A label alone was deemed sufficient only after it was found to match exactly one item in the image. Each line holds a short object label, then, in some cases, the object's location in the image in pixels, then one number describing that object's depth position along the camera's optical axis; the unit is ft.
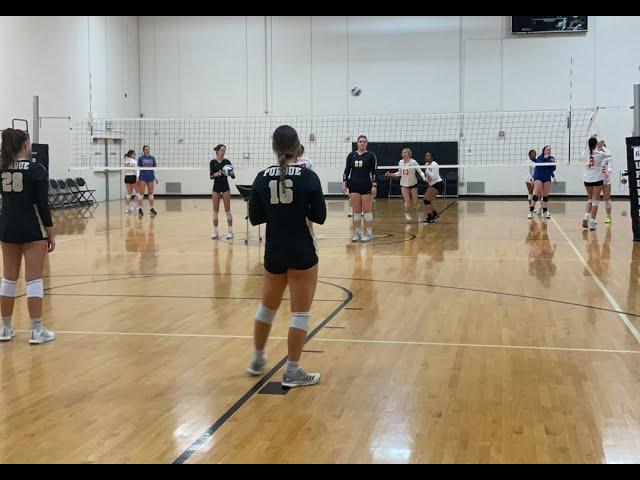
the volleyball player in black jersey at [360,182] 40.40
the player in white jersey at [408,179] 52.65
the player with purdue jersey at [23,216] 18.75
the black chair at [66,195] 68.64
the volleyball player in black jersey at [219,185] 41.62
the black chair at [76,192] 69.62
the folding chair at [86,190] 71.87
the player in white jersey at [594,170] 44.80
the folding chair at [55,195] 66.69
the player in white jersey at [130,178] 63.10
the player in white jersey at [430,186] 52.26
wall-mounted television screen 78.59
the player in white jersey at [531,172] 55.96
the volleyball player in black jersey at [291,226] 15.52
